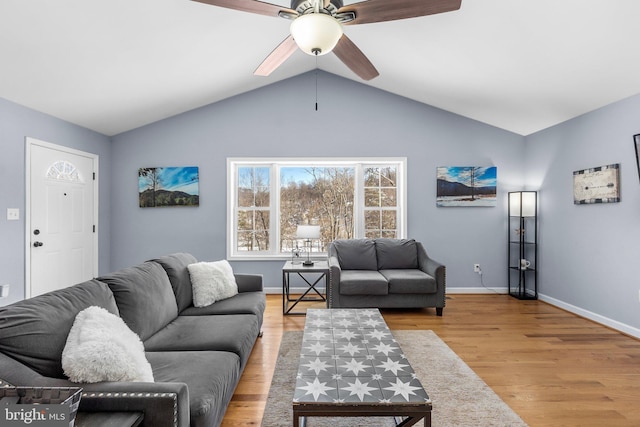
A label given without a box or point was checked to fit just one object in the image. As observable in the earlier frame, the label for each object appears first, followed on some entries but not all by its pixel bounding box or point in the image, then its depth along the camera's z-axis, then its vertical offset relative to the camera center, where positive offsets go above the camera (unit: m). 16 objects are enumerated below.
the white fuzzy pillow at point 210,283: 2.95 -0.62
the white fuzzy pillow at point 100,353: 1.36 -0.57
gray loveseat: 4.00 -0.87
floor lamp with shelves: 4.83 -0.45
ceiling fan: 1.89 +1.16
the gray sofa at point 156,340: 1.28 -0.68
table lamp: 4.23 -0.23
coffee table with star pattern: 1.49 -0.81
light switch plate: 3.39 +0.00
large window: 5.20 +0.17
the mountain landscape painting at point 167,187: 5.03 +0.38
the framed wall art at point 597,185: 3.56 +0.31
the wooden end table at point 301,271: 4.05 -0.68
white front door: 3.70 -0.04
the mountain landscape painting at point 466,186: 5.08 +0.40
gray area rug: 1.99 -1.19
